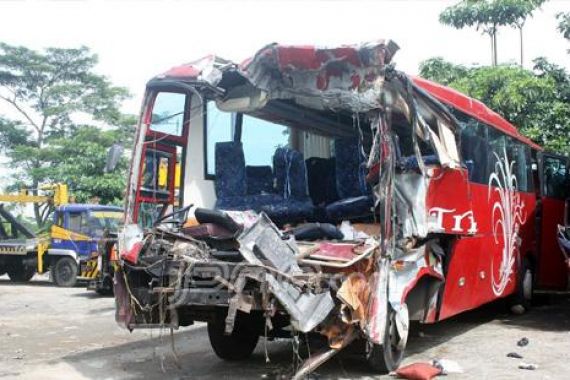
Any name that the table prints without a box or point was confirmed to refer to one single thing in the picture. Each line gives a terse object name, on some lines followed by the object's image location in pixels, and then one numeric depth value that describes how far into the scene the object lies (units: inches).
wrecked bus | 224.8
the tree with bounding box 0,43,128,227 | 1145.4
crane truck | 685.9
